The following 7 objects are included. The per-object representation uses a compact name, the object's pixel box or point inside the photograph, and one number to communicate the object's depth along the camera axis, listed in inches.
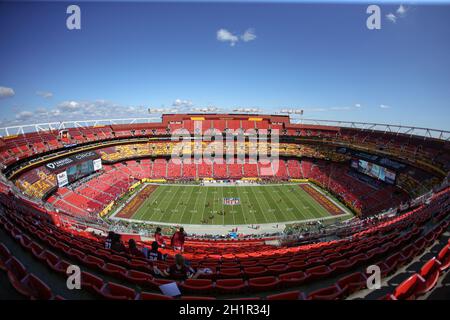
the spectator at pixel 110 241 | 412.6
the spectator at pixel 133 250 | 400.6
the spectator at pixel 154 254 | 386.3
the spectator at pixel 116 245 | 409.1
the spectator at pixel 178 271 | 286.5
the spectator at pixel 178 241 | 442.6
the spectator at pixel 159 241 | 477.7
